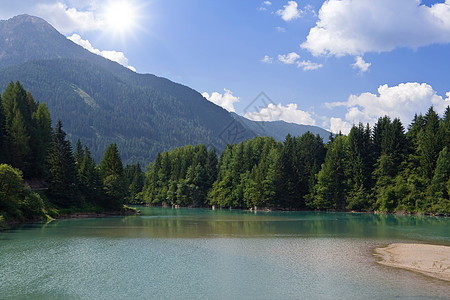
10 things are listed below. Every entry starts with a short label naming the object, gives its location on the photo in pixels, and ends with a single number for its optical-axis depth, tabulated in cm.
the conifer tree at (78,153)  13692
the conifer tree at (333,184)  13762
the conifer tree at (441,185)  10586
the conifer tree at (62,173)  9050
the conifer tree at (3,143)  8531
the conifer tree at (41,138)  10044
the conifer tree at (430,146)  11400
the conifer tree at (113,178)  10785
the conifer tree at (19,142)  9012
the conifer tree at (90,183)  10325
